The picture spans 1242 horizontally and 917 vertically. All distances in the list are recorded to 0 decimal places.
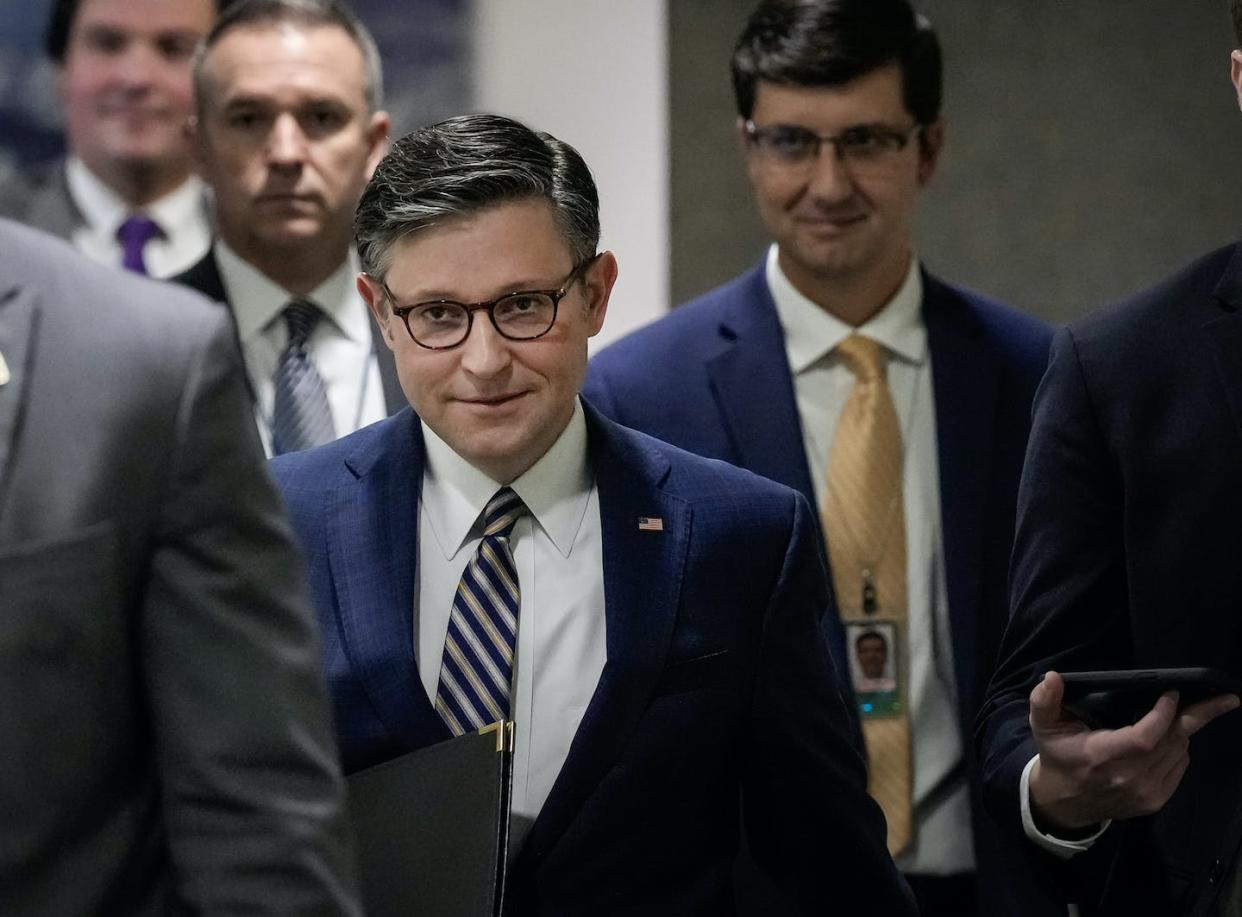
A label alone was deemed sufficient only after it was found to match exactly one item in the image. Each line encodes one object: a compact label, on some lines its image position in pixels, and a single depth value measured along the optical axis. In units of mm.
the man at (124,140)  8766
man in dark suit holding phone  4660
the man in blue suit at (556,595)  4562
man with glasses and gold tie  6367
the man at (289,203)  6871
